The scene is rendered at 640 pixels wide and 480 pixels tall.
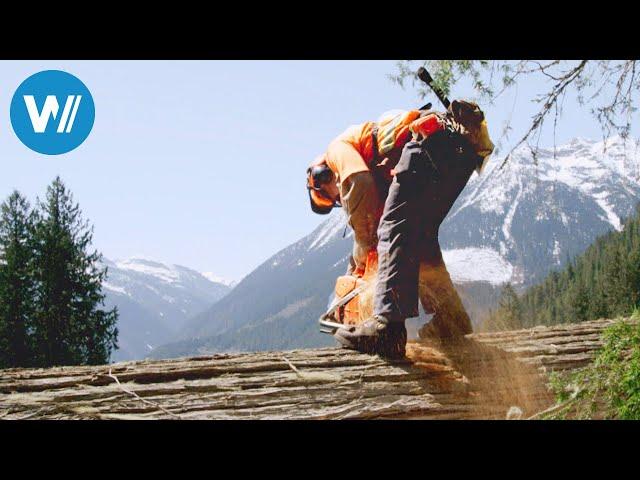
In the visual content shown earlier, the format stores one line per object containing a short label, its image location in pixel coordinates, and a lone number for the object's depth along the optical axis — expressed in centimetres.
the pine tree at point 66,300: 1564
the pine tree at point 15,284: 1523
